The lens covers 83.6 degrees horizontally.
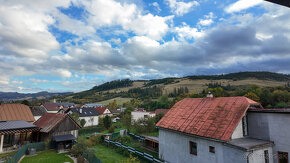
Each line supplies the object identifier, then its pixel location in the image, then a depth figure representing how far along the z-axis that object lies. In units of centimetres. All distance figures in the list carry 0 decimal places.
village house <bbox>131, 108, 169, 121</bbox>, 6163
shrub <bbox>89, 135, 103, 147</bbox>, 2970
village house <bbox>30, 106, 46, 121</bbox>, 5139
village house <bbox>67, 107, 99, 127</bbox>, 5934
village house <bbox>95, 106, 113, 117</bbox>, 7356
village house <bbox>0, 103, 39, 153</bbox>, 2384
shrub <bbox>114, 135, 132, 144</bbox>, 3053
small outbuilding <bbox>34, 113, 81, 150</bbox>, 2545
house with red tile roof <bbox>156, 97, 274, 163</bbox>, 1300
